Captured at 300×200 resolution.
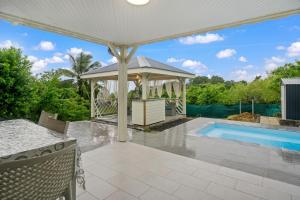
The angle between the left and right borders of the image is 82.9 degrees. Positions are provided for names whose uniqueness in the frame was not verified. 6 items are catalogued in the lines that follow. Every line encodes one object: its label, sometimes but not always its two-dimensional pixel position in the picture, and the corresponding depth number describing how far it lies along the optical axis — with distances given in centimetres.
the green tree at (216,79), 2705
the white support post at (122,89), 518
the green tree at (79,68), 1507
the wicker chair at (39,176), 103
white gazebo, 756
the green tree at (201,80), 2783
